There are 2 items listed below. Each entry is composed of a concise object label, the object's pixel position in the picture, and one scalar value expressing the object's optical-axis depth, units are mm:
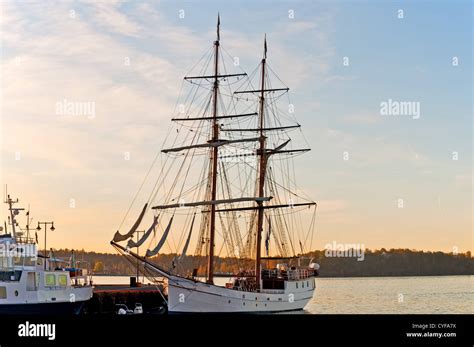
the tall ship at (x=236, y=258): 80000
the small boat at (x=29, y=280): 69500
